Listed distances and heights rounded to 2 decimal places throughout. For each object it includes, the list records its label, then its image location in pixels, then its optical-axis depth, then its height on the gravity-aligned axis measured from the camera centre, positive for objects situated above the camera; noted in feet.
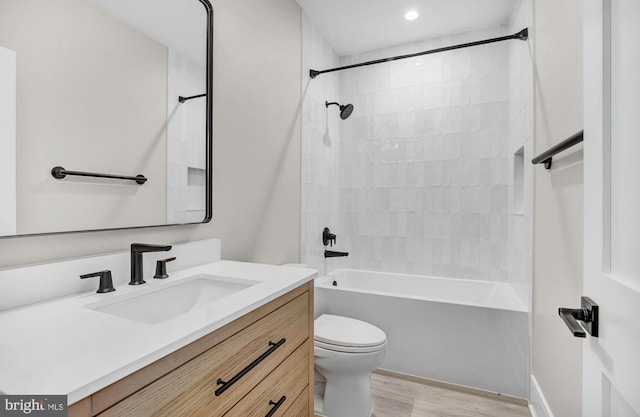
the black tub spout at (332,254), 9.00 -1.28
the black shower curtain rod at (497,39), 6.49 +3.49
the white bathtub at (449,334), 6.25 -2.54
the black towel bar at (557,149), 3.28 +0.71
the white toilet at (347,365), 5.44 -2.66
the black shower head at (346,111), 9.25 +2.77
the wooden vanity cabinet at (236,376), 1.87 -1.26
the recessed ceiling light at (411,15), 8.13 +4.91
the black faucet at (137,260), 3.50 -0.58
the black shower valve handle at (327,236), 9.24 -0.81
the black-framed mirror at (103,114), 2.81 +1.00
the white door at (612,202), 1.67 +0.05
